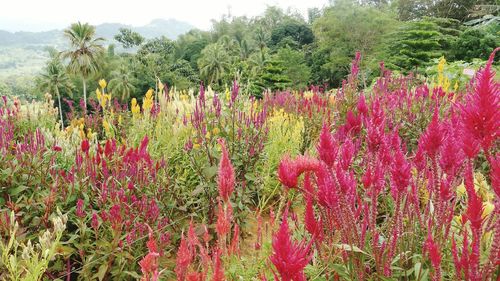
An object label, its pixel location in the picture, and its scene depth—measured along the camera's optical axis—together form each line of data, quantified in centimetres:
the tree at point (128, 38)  7100
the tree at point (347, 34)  3847
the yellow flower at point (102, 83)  497
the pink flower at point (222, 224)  97
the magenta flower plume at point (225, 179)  100
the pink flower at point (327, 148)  98
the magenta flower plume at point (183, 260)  85
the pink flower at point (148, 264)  83
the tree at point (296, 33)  5541
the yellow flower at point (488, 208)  171
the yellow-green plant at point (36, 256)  148
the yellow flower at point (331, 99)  657
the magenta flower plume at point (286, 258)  64
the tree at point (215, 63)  5412
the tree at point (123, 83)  5125
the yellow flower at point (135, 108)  465
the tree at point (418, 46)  2506
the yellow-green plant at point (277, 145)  375
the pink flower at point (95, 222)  218
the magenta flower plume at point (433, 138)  102
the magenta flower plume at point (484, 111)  76
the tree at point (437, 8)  3542
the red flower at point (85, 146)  266
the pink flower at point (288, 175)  117
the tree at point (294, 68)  4025
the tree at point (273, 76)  3788
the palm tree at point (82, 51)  4319
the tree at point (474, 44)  2127
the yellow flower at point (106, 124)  428
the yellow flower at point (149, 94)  450
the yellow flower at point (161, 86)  504
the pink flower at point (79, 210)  224
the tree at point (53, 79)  4738
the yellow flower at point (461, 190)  199
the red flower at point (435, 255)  90
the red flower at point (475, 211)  79
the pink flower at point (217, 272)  74
